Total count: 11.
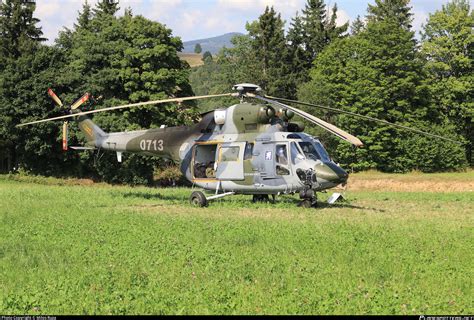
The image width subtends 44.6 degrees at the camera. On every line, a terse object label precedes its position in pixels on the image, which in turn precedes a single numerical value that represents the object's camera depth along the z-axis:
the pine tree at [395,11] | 72.25
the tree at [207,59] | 145.98
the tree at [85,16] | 76.00
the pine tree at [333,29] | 77.36
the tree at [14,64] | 50.50
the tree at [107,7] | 76.12
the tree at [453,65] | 58.75
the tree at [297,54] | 73.46
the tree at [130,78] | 48.78
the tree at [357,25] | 84.43
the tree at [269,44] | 72.94
